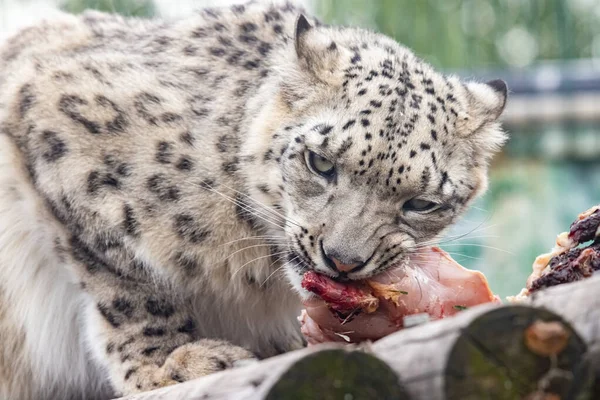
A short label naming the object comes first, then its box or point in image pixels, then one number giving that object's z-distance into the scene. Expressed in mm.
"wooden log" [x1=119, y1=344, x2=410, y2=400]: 3938
